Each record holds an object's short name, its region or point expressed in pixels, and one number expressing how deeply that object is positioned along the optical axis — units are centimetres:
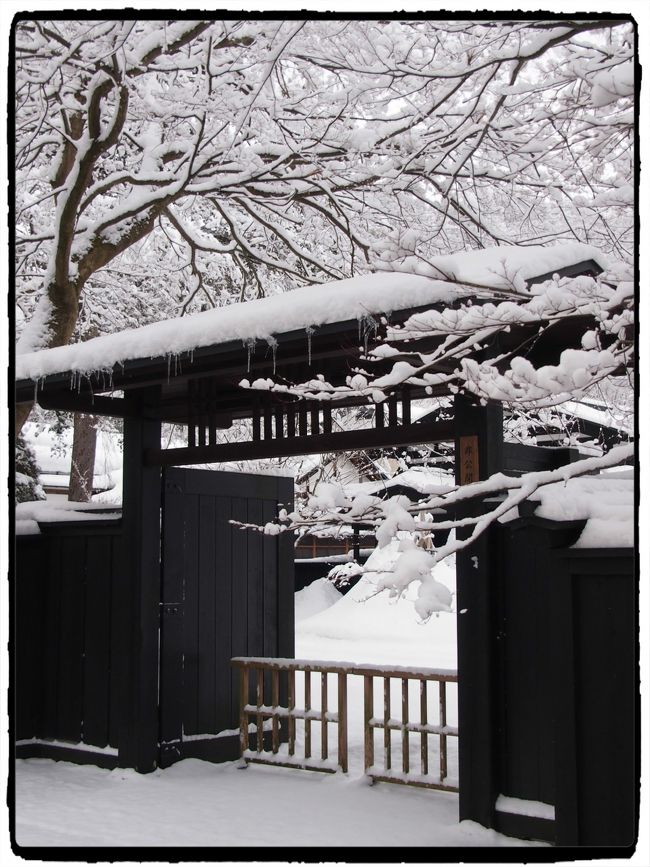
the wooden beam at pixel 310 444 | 500
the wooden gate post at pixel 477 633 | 462
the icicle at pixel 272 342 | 467
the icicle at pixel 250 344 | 479
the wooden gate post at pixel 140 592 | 623
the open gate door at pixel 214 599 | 651
